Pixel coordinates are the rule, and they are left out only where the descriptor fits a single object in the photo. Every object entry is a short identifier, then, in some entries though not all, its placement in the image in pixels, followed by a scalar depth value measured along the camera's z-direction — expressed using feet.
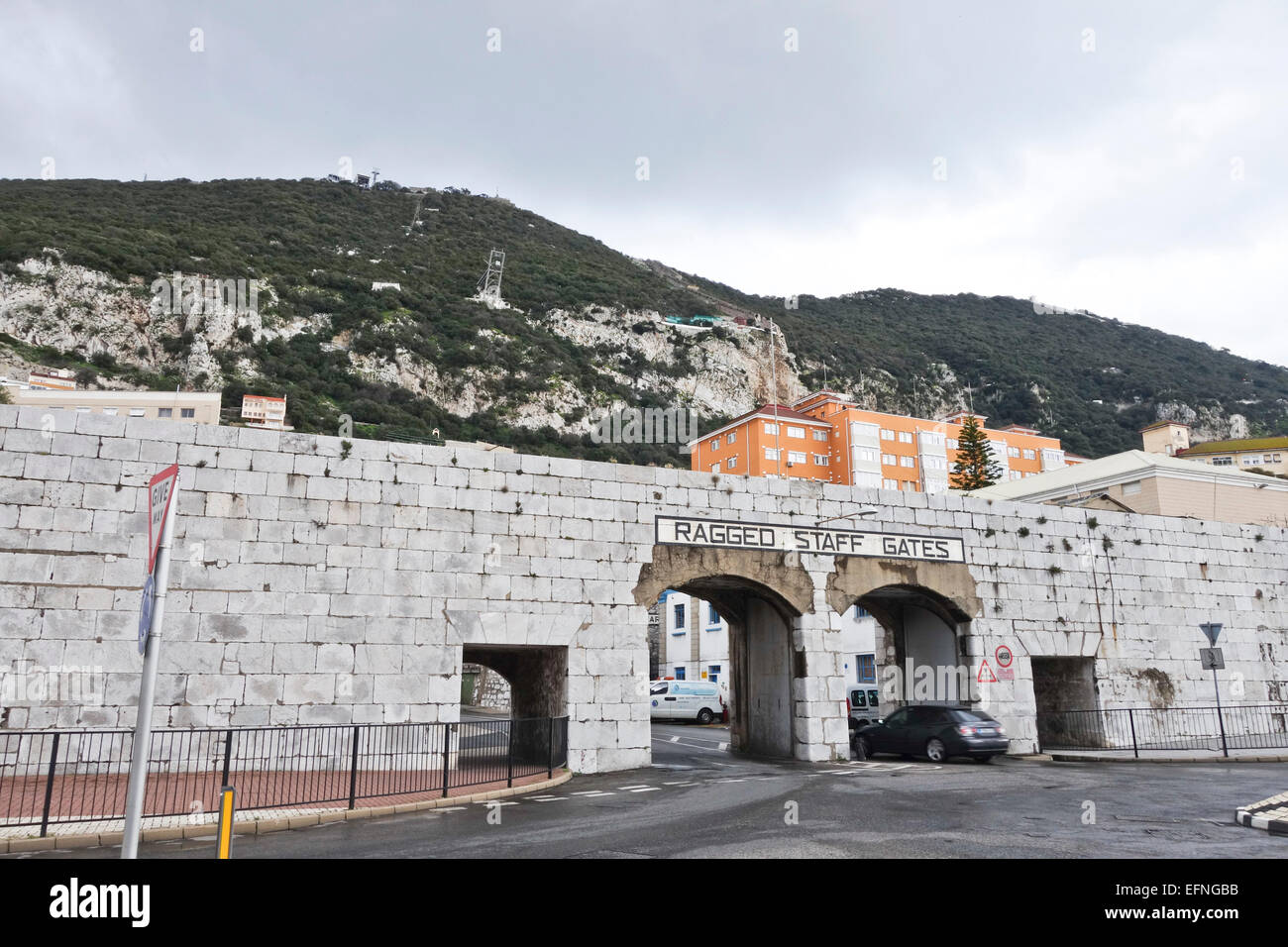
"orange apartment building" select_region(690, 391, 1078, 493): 262.88
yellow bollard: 19.12
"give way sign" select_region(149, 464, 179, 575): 19.58
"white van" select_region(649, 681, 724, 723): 122.31
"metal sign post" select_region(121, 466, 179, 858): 17.78
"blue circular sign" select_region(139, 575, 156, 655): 18.86
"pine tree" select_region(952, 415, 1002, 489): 232.73
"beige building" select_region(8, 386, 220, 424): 159.22
